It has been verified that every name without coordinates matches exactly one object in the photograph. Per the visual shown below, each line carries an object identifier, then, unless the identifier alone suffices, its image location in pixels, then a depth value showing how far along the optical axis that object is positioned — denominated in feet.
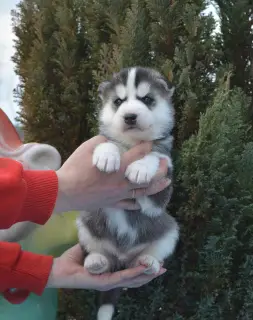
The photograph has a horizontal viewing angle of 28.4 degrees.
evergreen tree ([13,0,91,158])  7.32
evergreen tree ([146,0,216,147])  6.52
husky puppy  5.60
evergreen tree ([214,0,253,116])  6.95
